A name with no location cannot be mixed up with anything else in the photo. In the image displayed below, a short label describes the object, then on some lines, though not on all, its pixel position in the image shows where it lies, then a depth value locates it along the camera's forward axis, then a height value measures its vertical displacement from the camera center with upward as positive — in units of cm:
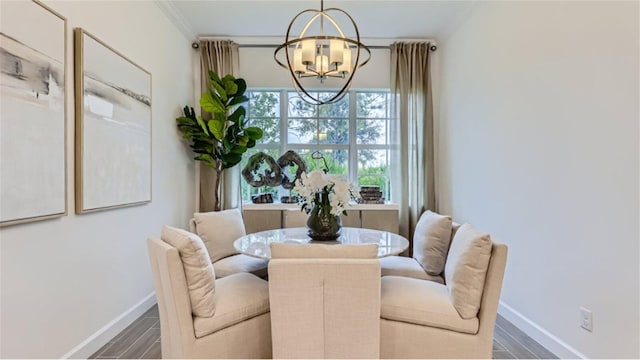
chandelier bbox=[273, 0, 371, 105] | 215 +77
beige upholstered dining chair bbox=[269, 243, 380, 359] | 157 -57
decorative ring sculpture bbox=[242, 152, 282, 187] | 412 +11
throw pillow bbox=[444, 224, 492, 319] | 176 -49
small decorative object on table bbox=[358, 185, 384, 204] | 420 -17
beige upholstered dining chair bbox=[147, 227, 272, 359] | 167 -68
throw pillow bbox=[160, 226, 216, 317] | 170 -46
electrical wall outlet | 200 -83
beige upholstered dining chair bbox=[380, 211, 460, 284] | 242 -53
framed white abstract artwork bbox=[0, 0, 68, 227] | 162 +35
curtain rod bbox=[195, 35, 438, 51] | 425 +174
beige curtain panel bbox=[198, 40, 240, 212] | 416 +134
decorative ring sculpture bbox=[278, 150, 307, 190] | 421 +22
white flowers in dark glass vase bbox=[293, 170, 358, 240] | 232 -13
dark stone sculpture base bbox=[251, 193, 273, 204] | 419 -22
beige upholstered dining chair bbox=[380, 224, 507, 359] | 176 -71
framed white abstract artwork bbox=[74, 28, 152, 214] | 215 +38
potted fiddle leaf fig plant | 373 +58
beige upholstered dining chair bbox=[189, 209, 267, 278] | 264 -52
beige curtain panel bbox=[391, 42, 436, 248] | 419 +57
